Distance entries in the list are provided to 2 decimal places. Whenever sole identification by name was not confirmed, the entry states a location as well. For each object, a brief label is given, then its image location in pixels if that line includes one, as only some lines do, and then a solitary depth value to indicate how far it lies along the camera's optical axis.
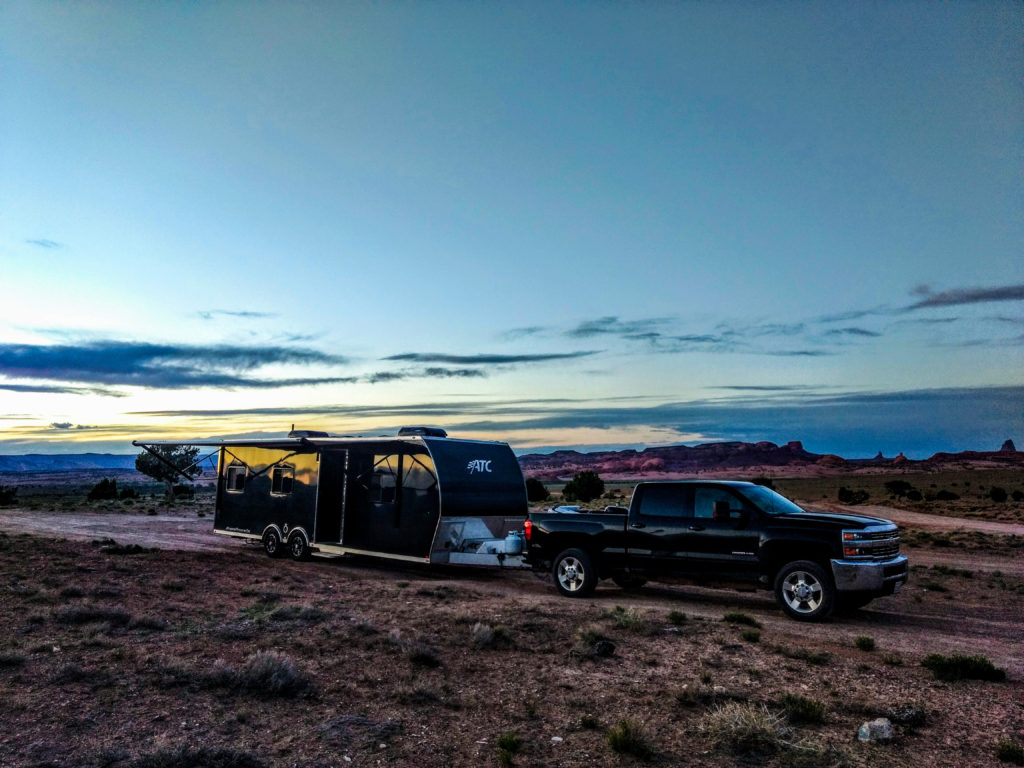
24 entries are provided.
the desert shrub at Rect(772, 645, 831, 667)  8.75
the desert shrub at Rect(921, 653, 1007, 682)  8.18
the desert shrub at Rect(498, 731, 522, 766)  5.86
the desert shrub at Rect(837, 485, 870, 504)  58.38
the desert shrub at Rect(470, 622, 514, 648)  9.52
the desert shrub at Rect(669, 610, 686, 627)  11.03
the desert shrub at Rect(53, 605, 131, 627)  10.16
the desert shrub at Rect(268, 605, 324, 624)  10.74
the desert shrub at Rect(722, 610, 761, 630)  10.91
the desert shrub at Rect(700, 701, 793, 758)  6.10
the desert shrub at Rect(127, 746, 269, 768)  5.59
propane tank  15.63
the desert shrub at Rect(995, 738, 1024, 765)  5.92
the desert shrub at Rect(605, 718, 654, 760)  5.97
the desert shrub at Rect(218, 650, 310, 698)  7.39
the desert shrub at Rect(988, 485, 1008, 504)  59.84
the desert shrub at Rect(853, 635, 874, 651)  9.45
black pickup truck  11.13
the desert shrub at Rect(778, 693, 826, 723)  6.79
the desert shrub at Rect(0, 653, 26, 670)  7.97
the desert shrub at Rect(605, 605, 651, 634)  10.42
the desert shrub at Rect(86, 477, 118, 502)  55.41
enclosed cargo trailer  15.67
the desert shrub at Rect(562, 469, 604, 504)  48.00
